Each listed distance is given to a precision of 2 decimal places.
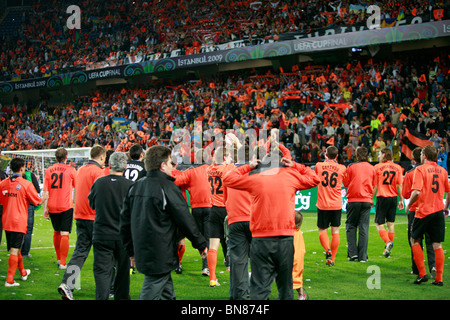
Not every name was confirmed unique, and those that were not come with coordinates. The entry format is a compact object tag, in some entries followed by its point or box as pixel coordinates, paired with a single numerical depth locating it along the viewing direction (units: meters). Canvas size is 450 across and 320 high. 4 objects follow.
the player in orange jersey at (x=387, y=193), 10.92
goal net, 23.91
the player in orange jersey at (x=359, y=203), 10.43
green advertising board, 19.34
